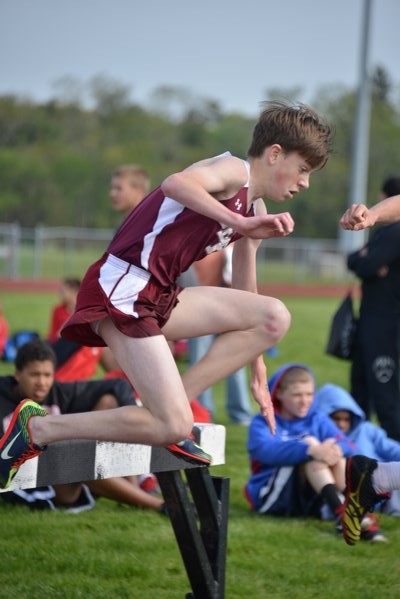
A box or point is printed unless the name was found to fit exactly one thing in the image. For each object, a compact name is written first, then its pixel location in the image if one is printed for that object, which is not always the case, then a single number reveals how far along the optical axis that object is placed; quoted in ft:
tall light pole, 172.85
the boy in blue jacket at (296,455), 36.66
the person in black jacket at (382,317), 45.24
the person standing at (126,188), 49.10
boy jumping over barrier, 24.51
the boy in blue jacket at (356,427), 39.97
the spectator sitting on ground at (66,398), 36.71
